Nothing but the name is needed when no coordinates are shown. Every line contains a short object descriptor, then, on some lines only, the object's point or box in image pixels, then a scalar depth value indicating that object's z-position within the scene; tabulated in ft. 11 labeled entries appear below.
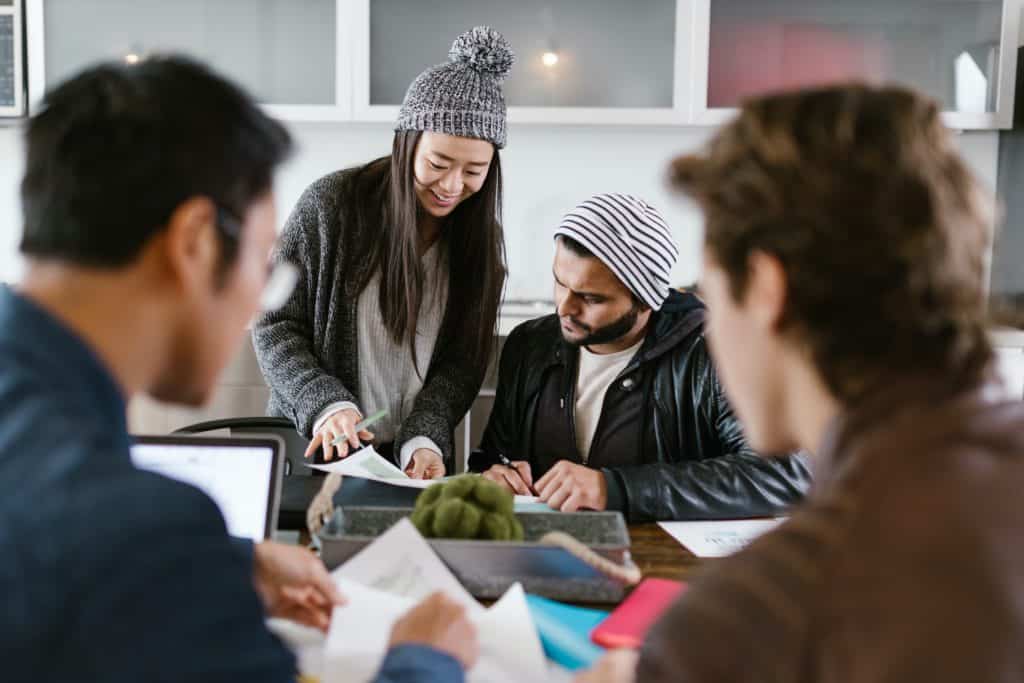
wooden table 4.47
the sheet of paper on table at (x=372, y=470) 5.43
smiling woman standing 6.74
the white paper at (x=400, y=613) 3.50
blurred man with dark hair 2.14
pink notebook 3.72
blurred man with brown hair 2.01
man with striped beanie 6.32
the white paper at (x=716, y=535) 4.80
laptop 4.42
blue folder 3.61
